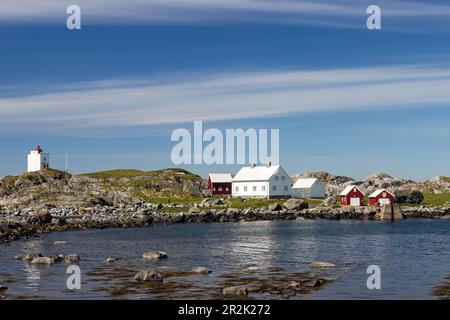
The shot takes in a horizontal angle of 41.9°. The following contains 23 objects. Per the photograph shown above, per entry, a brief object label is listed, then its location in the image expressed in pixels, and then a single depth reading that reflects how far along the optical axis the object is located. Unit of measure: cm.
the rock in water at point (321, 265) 4238
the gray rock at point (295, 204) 11250
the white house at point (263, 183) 12812
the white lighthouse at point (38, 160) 16308
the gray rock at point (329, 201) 12080
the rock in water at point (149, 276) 3653
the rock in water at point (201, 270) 3972
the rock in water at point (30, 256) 4572
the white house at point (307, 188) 13550
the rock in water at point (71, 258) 4559
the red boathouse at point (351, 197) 11906
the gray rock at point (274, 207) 11079
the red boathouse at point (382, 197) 11644
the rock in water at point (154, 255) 4834
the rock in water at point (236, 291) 3142
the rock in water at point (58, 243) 5995
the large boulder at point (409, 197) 12681
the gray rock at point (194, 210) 10550
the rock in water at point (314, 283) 3428
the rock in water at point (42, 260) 4381
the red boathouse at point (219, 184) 14588
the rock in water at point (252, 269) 4103
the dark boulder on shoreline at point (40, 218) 8728
